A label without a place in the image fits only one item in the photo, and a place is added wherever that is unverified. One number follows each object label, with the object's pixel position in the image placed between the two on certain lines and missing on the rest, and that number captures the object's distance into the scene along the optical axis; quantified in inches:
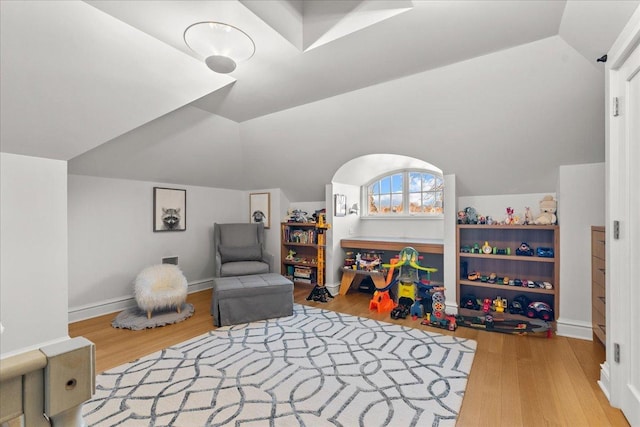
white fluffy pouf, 129.6
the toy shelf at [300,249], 185.2
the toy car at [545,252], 119.6
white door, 63.1
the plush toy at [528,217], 126.9
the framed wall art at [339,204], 170.1
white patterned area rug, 67.9
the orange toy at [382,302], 141.7
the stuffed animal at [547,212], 119.9
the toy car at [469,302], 134.3
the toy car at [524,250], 126.0
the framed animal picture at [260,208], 199.5
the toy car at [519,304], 126.4
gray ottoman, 122.9
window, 169.2
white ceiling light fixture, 69.0
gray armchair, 156.6
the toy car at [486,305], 130.7
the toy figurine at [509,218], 129.8
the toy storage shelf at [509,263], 120.3
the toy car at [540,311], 119.6
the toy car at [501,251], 128.7
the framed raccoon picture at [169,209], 161.8
